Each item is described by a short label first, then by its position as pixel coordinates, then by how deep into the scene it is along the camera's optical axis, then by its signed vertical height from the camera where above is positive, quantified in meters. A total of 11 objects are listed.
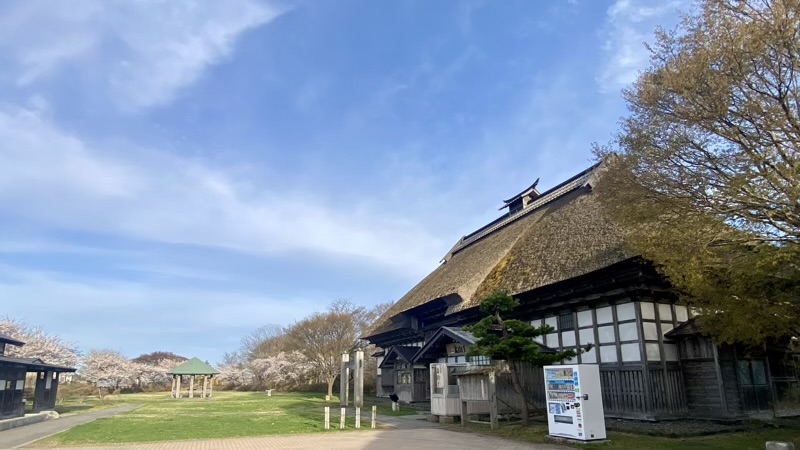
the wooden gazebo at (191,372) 43.91 -2.04
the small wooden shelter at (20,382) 20.11 -1.34
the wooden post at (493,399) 15.47 -1.82
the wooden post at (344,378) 20.59 -1.46
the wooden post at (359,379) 19.31 -1.43
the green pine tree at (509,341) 14.46 -0.02
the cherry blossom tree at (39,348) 39.69 +0.31
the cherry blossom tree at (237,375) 60.84 -3.48
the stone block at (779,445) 8.48 -1.90
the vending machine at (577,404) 11.95 -1.61
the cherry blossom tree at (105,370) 50.84 -2.03
